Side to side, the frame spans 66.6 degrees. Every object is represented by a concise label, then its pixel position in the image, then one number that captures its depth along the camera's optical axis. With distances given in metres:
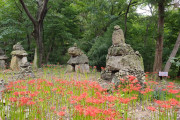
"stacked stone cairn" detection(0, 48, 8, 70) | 12.38
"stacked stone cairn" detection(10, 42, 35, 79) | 11.88
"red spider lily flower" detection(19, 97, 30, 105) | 2.97
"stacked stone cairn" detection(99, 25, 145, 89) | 6.32
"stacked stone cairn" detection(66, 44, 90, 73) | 11.73
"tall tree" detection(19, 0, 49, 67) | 13.62
